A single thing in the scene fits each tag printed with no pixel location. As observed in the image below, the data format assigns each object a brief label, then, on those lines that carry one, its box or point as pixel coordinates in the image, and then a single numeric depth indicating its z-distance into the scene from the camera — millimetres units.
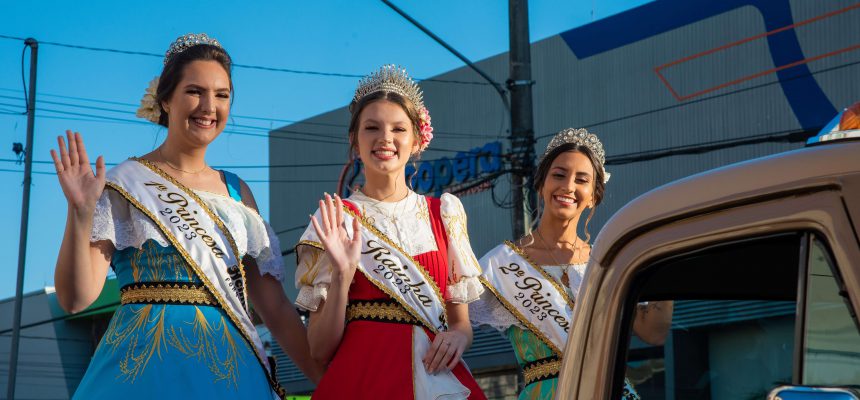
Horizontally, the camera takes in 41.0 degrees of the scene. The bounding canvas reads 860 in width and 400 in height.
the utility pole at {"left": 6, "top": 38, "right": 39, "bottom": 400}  17625
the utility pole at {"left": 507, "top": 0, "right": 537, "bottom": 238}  10359
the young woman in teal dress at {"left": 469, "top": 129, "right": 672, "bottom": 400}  4129
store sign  27830
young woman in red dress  3400
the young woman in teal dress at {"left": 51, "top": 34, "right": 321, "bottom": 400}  3109
